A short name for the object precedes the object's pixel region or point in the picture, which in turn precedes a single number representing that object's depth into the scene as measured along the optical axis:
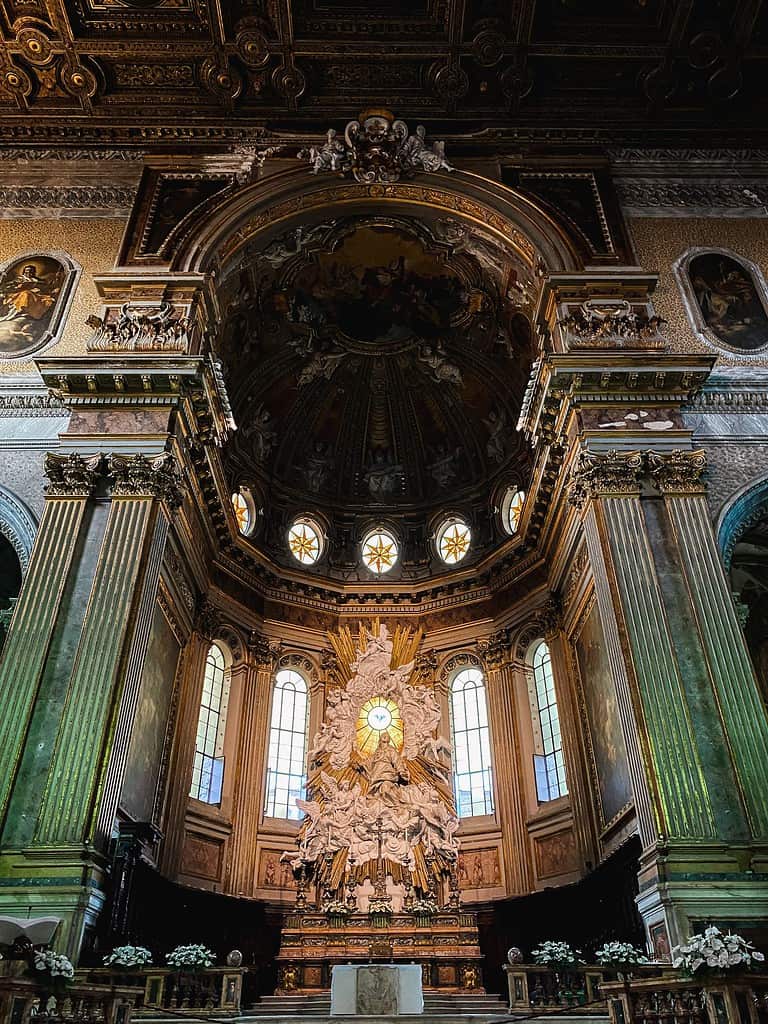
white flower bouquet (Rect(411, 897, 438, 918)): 15.98
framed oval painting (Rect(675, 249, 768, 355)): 17.16
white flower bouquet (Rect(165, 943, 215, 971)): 10.77
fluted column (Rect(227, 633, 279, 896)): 18.78
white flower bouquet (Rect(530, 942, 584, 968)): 11.46
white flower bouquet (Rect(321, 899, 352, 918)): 15.91
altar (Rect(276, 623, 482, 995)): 15.17
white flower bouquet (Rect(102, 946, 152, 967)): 9.98
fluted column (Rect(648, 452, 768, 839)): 11.85
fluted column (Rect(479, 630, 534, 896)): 18.88
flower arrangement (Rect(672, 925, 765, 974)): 8.05
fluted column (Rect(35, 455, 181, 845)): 11.55
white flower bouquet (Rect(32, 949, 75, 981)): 7.94
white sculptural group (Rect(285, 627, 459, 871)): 17.20
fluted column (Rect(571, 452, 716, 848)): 11.64
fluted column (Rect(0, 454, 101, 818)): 12.15
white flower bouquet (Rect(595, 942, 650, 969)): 10.07
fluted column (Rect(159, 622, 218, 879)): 17.12
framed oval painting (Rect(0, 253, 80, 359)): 16.77
